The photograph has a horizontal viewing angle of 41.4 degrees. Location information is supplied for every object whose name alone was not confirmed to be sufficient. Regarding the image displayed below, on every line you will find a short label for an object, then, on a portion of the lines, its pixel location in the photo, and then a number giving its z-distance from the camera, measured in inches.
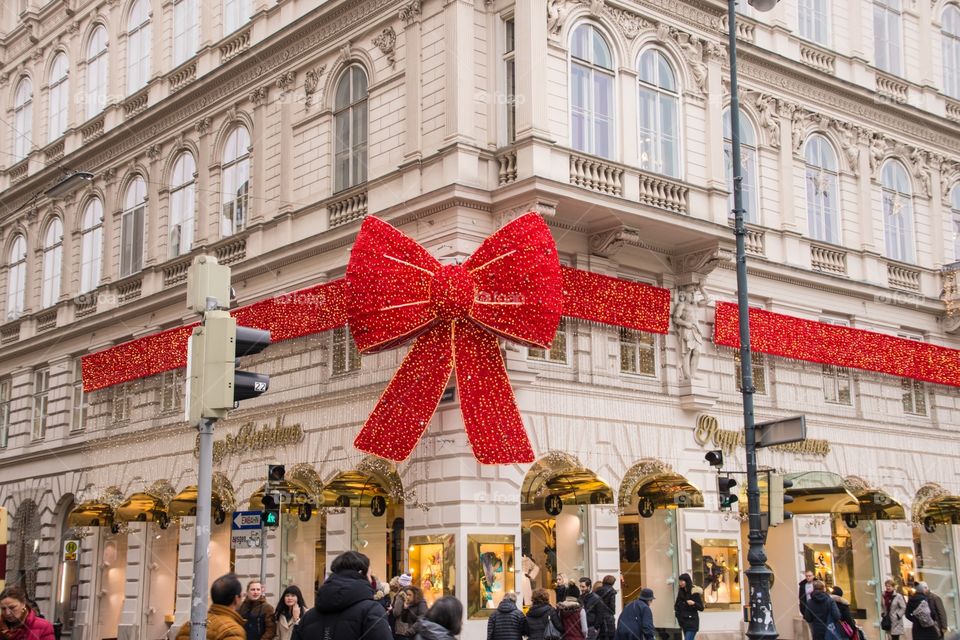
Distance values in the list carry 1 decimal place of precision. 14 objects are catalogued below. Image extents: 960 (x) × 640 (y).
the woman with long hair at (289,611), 659.4
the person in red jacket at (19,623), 427.8
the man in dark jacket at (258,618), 632.4
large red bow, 919.0
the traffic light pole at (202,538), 385.4
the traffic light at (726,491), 912.6
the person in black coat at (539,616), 743.1
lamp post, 753.0
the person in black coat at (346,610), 377.7
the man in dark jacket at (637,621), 774.5
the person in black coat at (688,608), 967.0
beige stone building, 990.4
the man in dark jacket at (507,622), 727.7
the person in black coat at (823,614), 834.8
